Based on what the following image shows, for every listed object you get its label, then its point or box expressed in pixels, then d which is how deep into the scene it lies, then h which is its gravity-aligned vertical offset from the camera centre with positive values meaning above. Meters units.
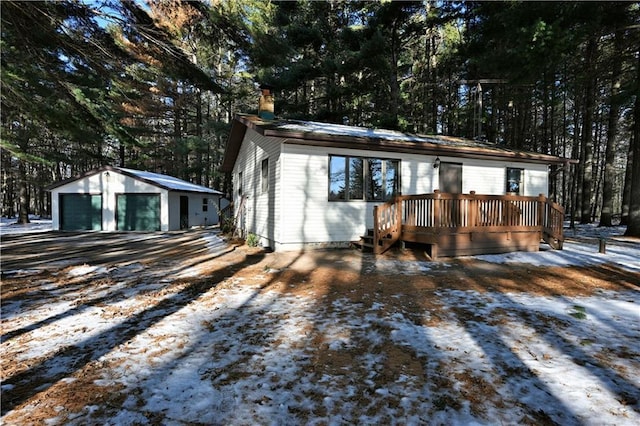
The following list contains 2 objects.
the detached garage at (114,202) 18.27 +0.04
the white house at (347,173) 8.88 +0.99
